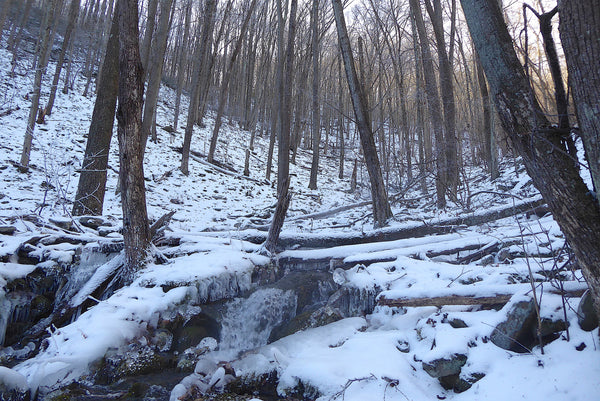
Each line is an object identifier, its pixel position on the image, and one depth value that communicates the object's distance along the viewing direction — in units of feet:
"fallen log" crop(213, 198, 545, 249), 18.84
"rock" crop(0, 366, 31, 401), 8.87
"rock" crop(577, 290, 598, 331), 7.88
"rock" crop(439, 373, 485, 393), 8.79
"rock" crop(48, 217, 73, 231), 19.30
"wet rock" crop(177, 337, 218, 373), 11.93
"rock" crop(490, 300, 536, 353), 8.86
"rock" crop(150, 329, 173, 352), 12.27
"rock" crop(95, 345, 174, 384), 10.74
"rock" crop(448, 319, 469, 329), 10.34
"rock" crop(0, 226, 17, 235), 17.20
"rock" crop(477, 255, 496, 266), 14.38
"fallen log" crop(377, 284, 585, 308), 9.18
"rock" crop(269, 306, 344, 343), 13.78
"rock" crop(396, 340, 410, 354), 10.84
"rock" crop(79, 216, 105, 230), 20.88
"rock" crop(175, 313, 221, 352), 12.97
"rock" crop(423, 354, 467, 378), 9.30
